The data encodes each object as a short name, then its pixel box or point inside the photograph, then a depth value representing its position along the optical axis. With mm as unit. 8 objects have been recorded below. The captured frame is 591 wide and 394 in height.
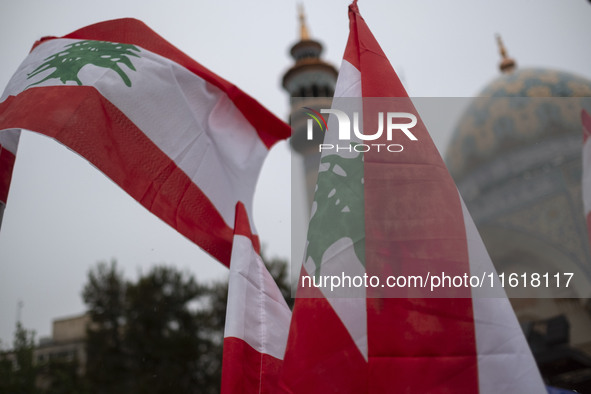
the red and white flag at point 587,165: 3626
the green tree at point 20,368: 11492
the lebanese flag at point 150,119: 2939
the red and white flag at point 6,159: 2899
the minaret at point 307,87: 23766
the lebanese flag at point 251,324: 2551
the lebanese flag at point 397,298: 2062
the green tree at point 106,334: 15297
